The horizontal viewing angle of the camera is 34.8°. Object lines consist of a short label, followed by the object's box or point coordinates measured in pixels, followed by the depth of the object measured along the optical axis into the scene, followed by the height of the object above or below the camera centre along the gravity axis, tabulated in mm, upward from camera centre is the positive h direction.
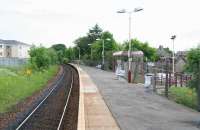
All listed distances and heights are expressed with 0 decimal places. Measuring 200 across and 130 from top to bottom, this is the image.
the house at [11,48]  111349 +4032
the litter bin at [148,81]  22126 -1533
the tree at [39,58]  50295 +210
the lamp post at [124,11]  29604 +4867
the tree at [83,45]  112574 +5025
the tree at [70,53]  120813 +2338
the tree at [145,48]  82222 +2827
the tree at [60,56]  116912 +1208
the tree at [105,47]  75259 +2865
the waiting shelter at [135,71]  31161 -1230
